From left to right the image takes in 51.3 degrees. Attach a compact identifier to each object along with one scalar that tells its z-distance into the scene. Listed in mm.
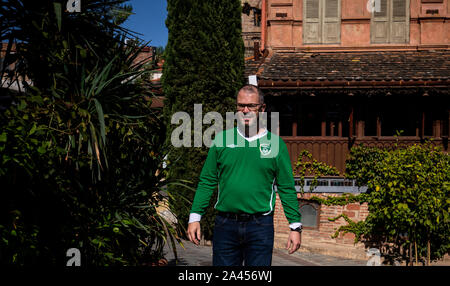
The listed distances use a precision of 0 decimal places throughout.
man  3867
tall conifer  10727
